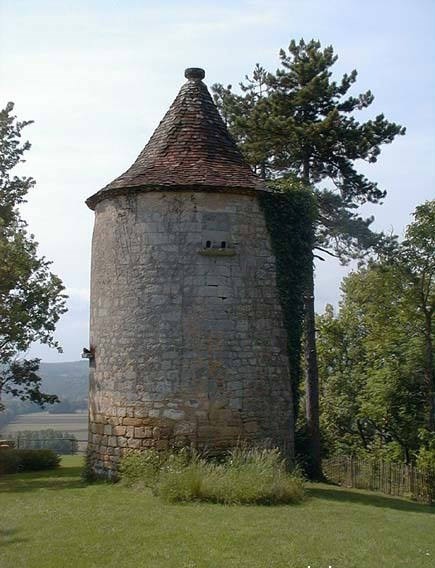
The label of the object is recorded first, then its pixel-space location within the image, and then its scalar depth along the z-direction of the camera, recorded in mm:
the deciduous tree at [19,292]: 18562
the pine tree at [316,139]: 20422
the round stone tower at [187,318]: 13711
